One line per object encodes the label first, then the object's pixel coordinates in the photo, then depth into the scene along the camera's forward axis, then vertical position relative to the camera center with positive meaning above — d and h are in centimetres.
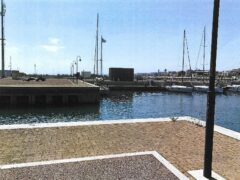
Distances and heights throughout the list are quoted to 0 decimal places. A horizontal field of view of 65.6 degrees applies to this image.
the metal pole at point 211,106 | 472 -73
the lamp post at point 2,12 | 4984 +1680
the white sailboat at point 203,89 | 4727 -279
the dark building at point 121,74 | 5639 +73
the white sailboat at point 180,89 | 4666 -289
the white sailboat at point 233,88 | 4833 -259
